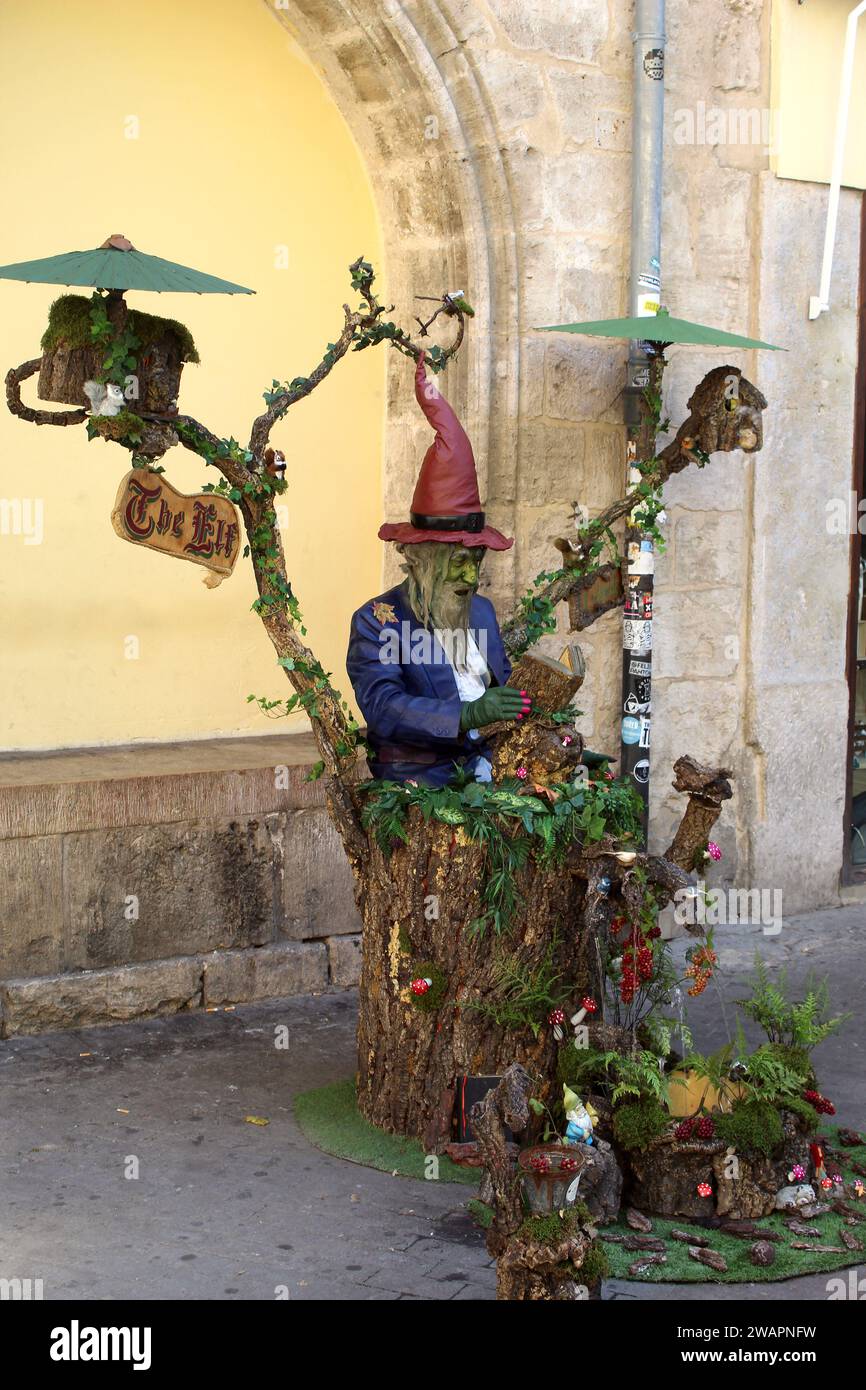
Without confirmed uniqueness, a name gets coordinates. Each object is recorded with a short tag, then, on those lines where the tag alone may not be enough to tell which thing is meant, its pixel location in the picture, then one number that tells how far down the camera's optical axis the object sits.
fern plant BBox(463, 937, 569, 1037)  4.80
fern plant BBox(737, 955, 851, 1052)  4.87
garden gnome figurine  4.35
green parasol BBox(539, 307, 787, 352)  5.79
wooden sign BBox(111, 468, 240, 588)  4.70
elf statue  5.09
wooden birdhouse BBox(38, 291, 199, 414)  4.66
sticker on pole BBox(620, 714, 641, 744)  6.90
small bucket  3.71
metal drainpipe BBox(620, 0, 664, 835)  6.71
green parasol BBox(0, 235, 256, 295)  4.47
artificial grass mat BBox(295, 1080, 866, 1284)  4.16
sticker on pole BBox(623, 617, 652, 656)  6.88
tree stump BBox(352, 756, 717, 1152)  4.83
